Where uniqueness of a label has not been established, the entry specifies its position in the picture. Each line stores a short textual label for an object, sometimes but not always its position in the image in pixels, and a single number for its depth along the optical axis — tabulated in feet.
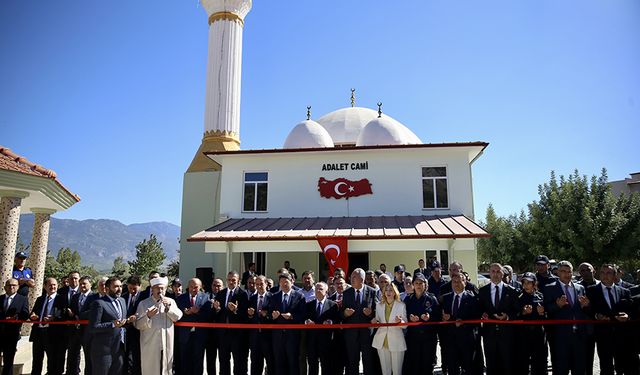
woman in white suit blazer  21.20
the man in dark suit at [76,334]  23.93
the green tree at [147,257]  134.00
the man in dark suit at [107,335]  20.16
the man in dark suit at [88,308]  20.91
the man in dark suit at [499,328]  21.02
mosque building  47.67
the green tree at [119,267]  133.65
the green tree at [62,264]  107.81
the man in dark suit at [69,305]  23.98
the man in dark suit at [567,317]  20.49
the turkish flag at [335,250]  46.01
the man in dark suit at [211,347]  23.50
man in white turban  21.01
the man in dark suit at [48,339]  23.86
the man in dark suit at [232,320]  23.06
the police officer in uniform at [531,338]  21.12
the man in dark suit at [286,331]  22.09
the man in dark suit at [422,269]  39.31
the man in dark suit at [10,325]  24.12
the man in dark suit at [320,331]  22.30
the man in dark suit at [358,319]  21.91
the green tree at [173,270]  123.08
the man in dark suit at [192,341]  22.76
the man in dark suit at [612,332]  21.01
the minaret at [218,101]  67.26
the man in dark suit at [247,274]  41.12
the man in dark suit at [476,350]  21.91
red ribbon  20.75
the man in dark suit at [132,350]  22.09
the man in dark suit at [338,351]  22.71
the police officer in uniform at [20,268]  33.12
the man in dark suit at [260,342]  22.65
